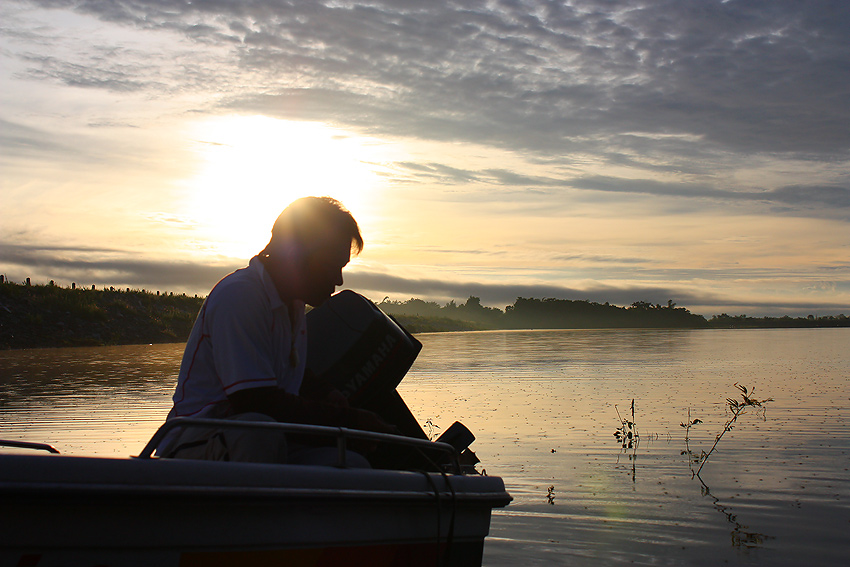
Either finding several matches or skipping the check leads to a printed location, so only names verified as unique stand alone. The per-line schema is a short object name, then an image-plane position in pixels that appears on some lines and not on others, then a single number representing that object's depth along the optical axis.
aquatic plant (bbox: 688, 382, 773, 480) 8.22
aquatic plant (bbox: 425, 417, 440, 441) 10.16
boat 2.48
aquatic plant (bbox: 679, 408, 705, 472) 8.14
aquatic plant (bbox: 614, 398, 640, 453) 9.26
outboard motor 5.30
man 3.13
